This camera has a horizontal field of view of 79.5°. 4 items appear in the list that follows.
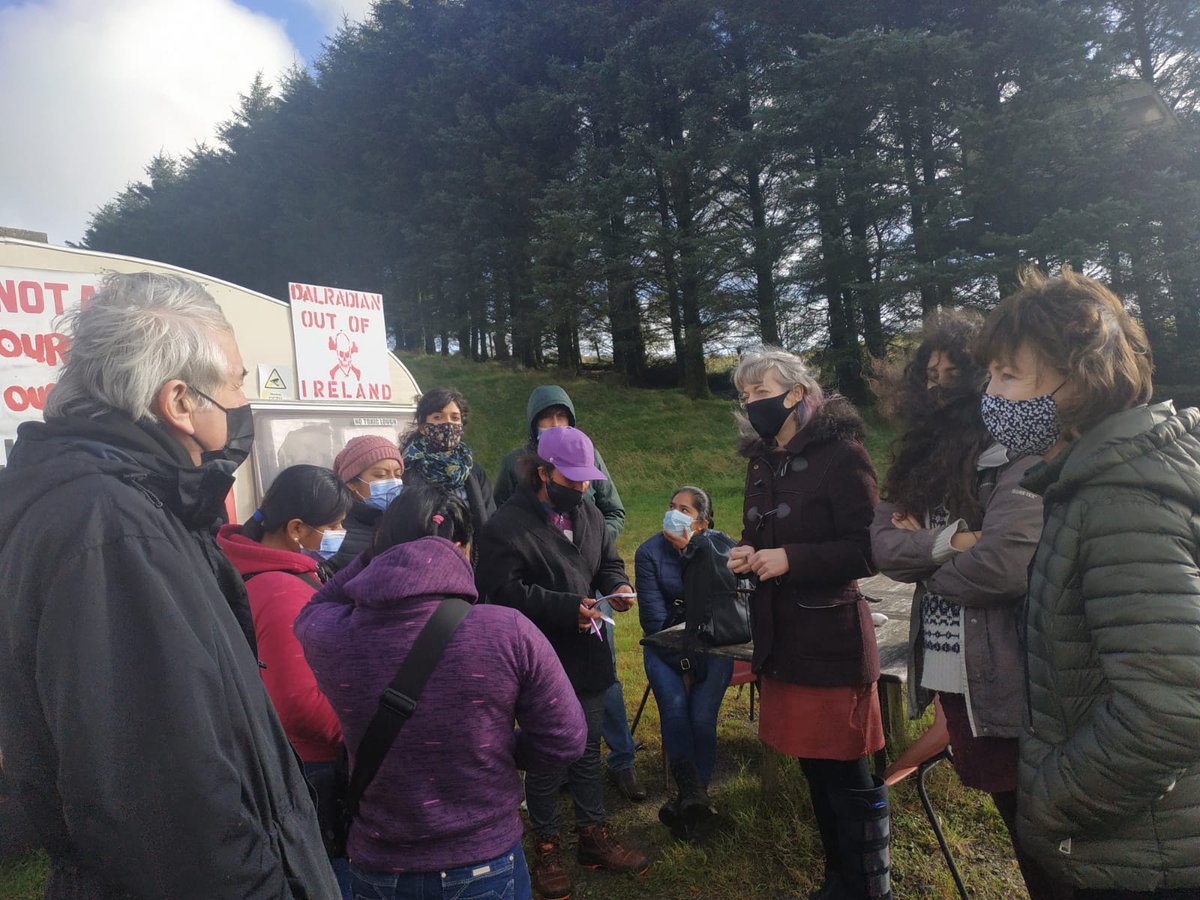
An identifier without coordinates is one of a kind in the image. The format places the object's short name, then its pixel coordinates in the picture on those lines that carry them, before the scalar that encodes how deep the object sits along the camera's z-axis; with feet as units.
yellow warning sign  20.90
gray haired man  3.52
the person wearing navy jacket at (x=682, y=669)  11.43
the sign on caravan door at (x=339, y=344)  22.17
